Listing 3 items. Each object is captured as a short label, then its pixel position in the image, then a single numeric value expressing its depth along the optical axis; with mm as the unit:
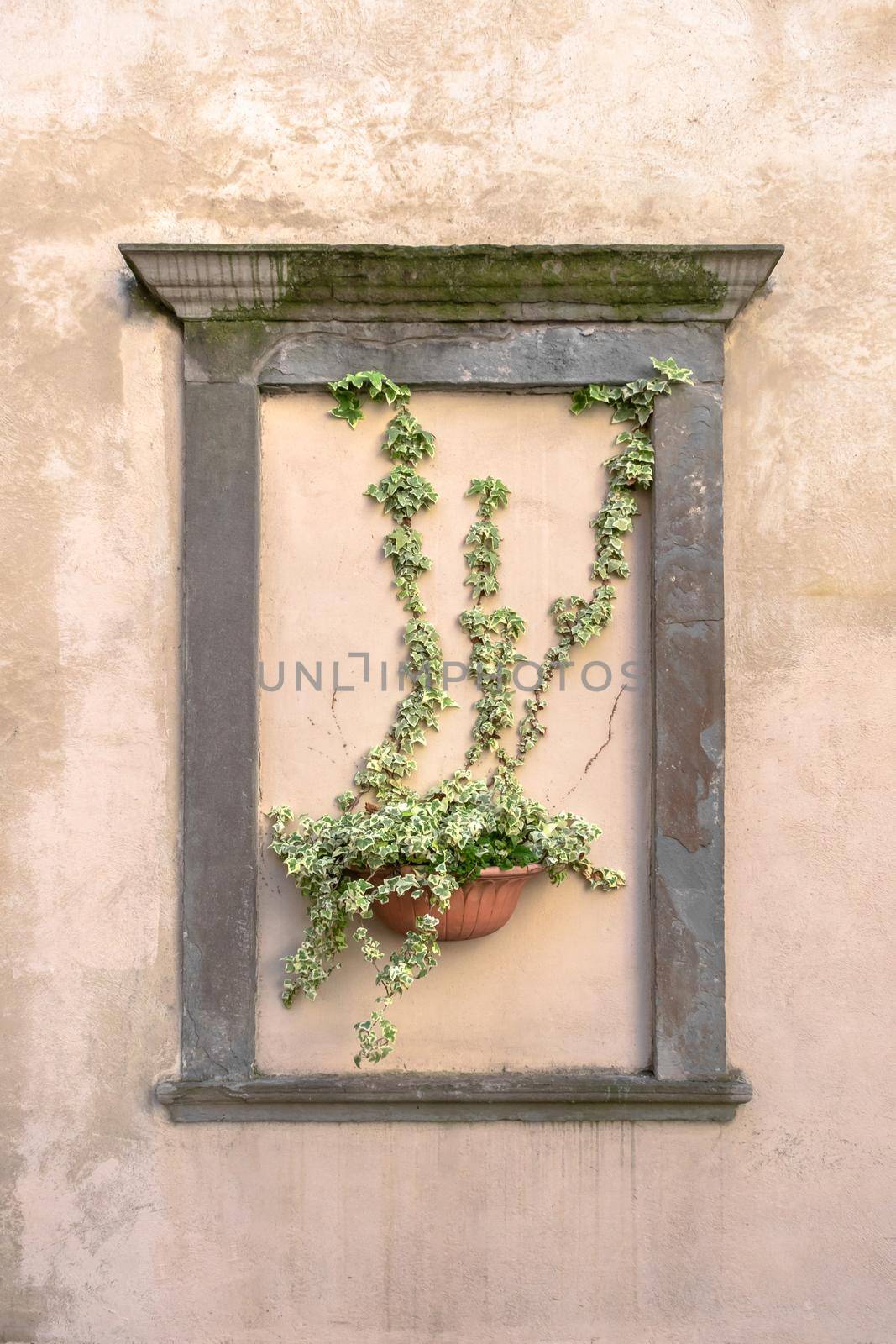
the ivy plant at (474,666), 2797
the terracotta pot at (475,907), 2680
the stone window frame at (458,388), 2840
